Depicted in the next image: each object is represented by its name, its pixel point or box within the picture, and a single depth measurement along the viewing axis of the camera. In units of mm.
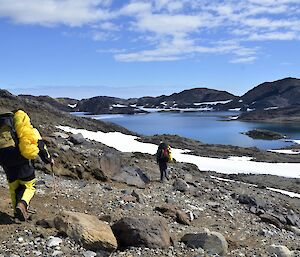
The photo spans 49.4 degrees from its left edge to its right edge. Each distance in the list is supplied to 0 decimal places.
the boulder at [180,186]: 13619
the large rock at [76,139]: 18684
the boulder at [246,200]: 13958
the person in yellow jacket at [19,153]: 6008
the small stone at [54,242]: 5677
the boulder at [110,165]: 13279
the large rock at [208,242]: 6704
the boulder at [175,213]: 8941
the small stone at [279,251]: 7451
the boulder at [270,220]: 11653
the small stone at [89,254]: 5606
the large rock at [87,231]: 5803
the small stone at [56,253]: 5489
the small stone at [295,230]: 11265
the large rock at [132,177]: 13103
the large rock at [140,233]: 6193
